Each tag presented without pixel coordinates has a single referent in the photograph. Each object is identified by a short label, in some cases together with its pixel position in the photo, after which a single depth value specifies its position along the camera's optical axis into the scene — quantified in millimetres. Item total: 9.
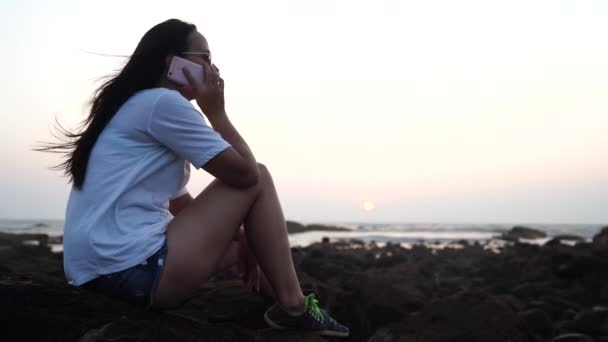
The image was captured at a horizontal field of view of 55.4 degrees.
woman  2621
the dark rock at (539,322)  5969
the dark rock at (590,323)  5809
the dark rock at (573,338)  5276
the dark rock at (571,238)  28448
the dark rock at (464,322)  3992
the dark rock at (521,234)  31341
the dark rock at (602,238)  13520
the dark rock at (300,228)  42312
